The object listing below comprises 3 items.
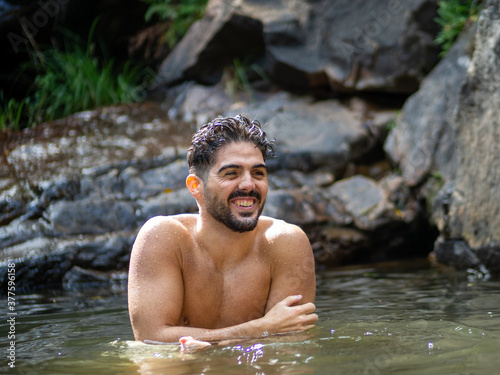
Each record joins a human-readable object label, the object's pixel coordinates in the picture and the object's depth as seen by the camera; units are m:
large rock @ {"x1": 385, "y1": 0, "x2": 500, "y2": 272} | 5.95
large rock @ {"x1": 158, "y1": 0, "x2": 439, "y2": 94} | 8.93
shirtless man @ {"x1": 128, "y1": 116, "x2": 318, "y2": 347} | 3.52
